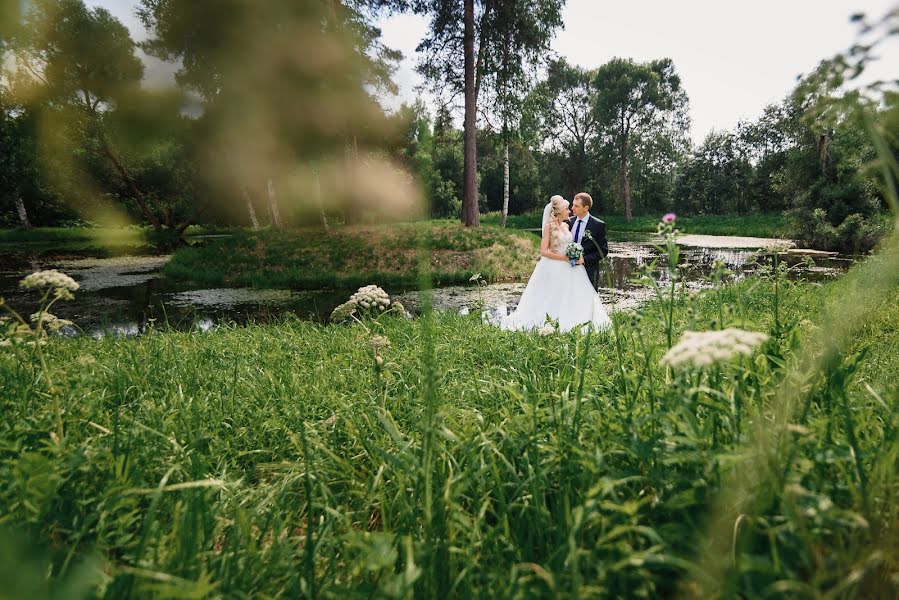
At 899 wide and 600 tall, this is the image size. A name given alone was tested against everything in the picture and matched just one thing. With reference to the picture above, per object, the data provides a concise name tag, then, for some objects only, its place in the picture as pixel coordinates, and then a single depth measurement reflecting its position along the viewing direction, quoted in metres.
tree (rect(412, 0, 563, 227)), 17.25
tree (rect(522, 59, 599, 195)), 43.66
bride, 6.43
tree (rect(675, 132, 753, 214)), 46.00
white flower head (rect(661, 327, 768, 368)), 0.92
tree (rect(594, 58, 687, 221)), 39.09
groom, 6.10
